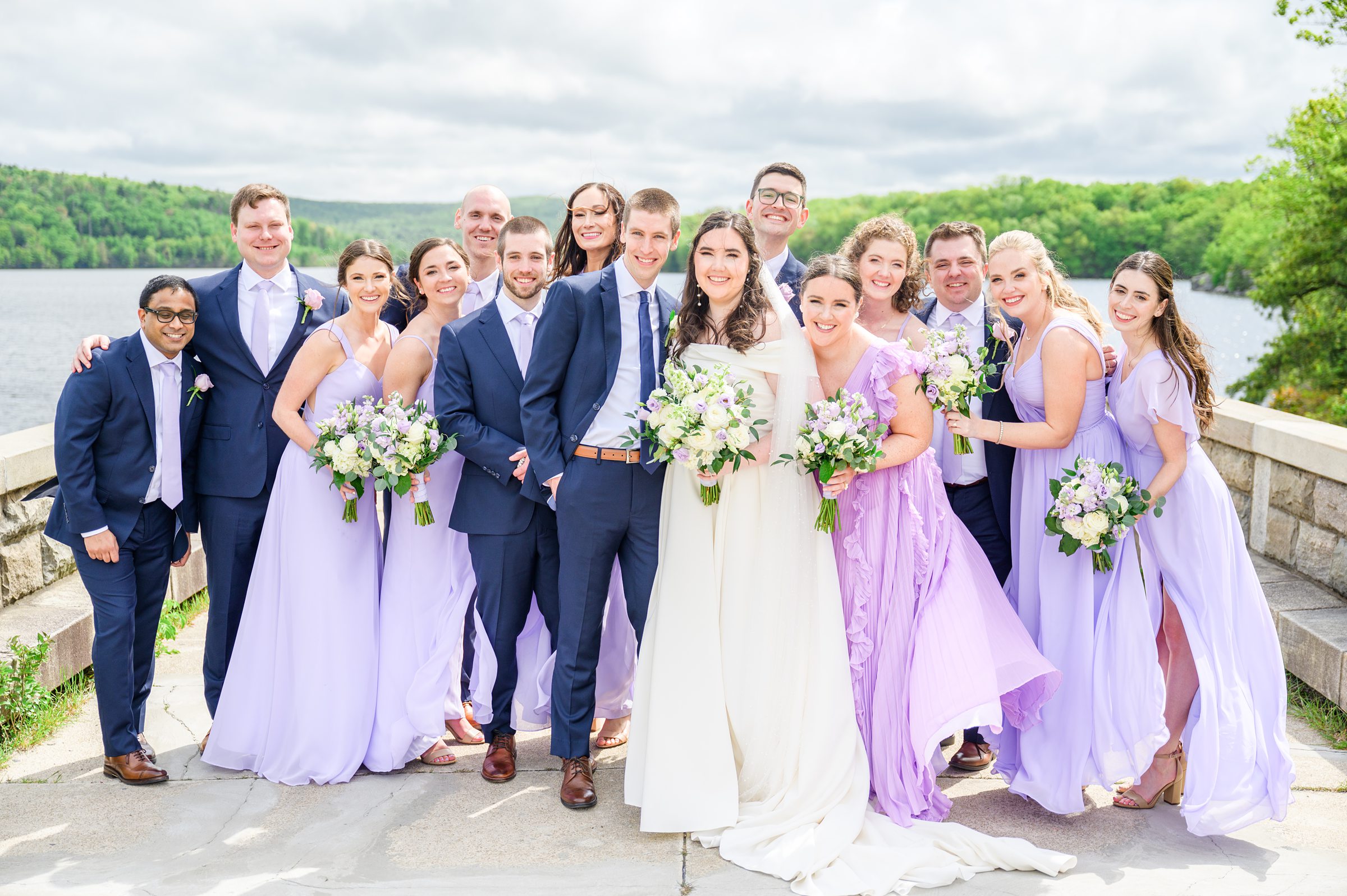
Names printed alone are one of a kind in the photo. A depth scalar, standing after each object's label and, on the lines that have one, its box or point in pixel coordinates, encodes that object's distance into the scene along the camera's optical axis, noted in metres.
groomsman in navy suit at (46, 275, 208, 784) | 4.34
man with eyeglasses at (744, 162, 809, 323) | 5.42
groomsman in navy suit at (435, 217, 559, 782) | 4.45
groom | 4.14
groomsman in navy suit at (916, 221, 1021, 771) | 4.66
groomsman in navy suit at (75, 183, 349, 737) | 4.70
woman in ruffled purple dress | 4.04
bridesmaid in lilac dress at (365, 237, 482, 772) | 4.62
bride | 3.98
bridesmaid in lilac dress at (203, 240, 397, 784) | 4.56
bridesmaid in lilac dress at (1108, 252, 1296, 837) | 3.99
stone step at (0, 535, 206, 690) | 5.20
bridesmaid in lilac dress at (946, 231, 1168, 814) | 4.11
